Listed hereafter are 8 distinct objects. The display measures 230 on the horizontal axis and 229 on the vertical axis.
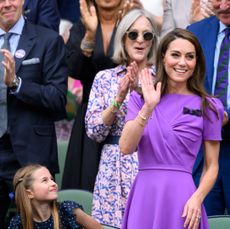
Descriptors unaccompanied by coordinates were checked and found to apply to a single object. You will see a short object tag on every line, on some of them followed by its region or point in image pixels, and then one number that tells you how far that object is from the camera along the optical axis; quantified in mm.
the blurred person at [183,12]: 15680
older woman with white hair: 13687
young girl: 12187
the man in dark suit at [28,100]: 14211
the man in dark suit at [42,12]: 16078
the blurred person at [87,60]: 15211
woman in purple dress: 11383
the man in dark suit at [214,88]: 13844
